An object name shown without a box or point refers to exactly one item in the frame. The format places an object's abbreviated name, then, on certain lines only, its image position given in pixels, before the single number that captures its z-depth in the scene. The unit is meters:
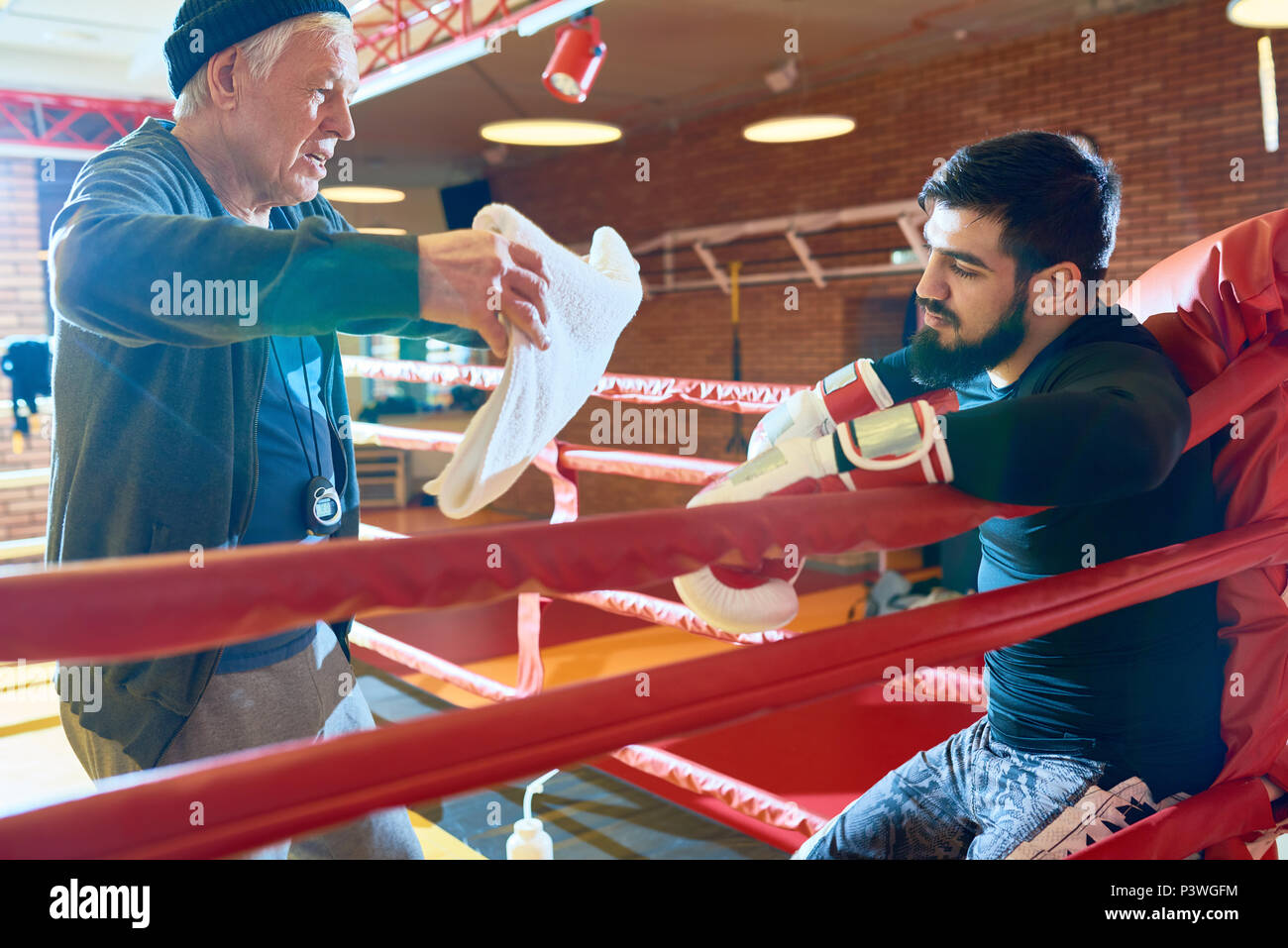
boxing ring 0.49
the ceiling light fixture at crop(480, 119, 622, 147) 5.76
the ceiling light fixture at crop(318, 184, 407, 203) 8.02
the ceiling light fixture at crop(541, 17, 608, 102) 4.23
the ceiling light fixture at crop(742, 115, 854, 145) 5.47
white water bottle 2.17
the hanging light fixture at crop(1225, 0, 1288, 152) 3.55
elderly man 0.69
